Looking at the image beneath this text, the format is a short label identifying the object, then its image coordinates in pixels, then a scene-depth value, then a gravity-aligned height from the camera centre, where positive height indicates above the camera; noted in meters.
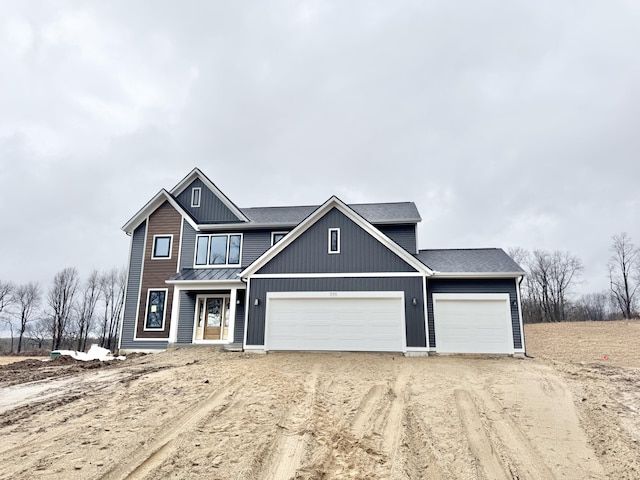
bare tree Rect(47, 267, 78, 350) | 36.23 +1.07
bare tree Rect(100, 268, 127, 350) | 38.62 +1.06
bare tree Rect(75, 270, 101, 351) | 38.62 +0.01
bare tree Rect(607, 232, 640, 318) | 37.69 +5.18
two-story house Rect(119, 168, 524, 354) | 12.33 +0.48
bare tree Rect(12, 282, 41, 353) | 39.00 +0.83
